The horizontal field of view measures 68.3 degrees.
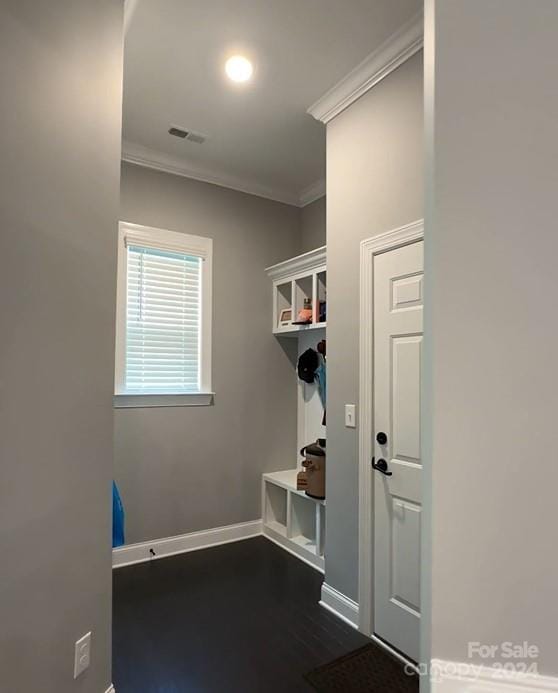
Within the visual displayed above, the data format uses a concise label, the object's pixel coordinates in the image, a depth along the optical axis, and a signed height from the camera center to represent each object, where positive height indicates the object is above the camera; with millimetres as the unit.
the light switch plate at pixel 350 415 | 2475 -313
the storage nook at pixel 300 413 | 3235 -466
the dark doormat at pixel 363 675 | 1899 -1500
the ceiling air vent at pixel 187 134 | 2941 +1666
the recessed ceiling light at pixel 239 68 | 2275 +1673
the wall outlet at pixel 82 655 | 1476 -1069
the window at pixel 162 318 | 3184 +358
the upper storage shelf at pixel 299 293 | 3252 +616
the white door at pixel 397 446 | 2119 -440
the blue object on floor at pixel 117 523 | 1954 -786
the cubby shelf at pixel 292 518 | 3082 -1314
